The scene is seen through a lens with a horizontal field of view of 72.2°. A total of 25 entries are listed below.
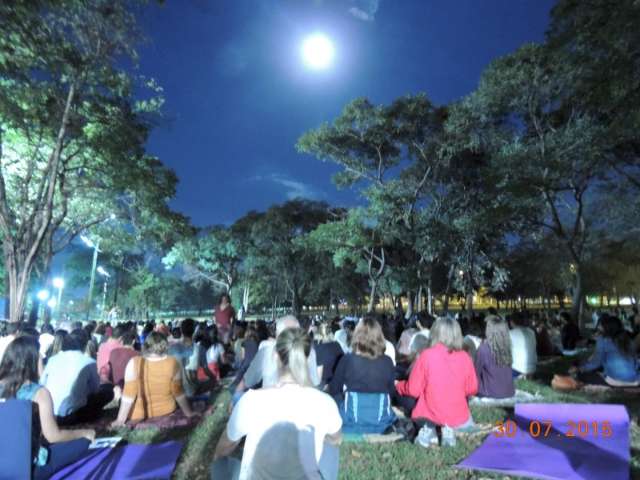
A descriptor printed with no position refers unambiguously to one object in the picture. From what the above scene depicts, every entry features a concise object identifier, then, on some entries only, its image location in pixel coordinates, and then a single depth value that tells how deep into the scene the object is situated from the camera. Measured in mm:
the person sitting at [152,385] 5504
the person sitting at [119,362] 7164
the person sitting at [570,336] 12992
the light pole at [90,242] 18781
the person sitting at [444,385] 4746
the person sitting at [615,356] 6996
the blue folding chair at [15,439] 2869
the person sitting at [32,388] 3355
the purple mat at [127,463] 3979
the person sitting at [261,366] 5087
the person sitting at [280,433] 2402
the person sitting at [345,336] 8531
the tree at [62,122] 9266
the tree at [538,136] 13953
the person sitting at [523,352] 8505
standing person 11617
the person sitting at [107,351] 7590
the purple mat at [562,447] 3889
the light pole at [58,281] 31062
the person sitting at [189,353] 7904
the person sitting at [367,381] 5008
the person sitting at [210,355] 8773
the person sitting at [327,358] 6113
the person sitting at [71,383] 5591
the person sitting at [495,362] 6445
